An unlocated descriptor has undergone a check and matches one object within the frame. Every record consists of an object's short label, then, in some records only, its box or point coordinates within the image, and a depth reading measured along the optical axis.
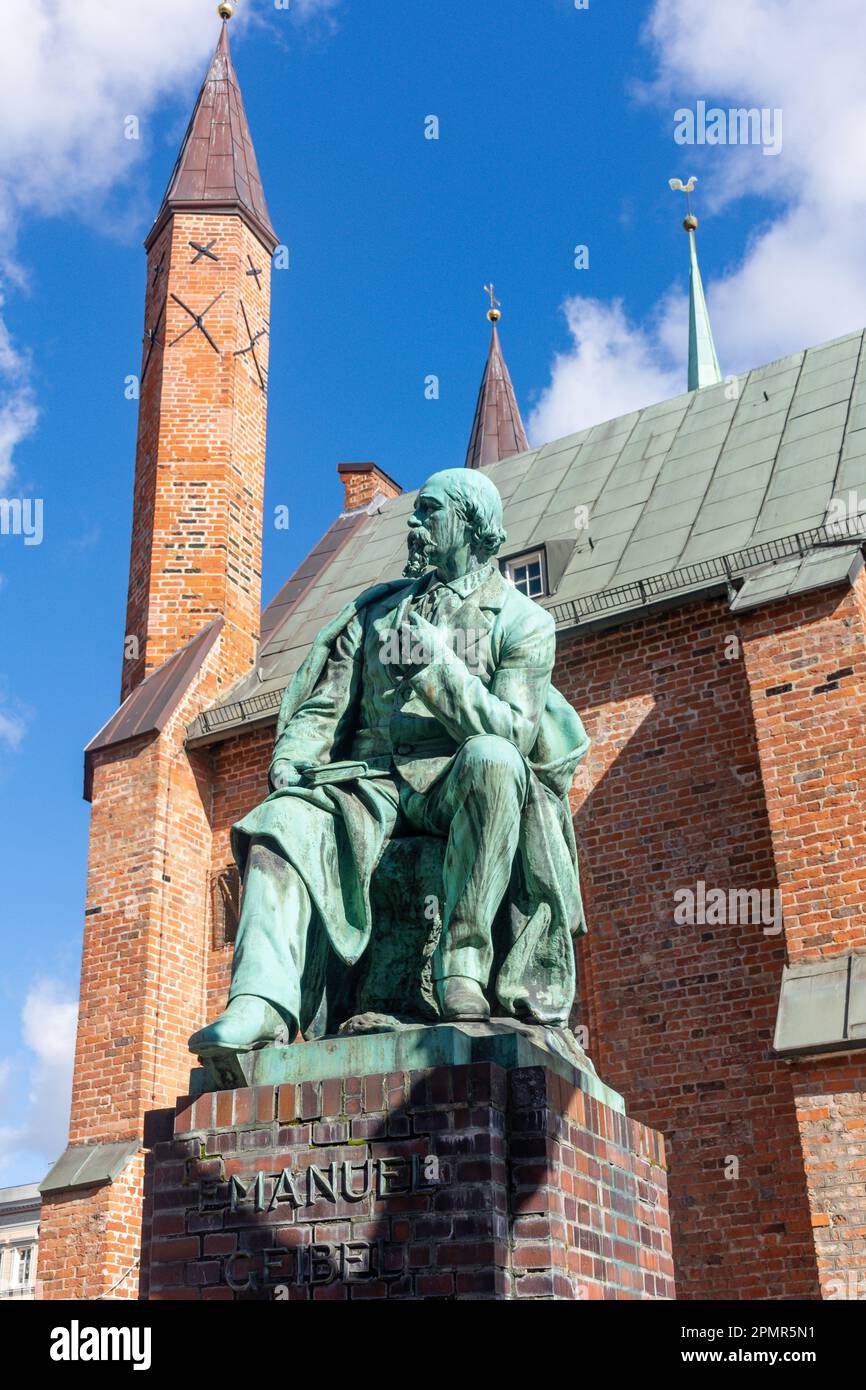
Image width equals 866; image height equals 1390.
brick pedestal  3.31
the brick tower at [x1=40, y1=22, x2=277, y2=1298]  12.88
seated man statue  3.93
